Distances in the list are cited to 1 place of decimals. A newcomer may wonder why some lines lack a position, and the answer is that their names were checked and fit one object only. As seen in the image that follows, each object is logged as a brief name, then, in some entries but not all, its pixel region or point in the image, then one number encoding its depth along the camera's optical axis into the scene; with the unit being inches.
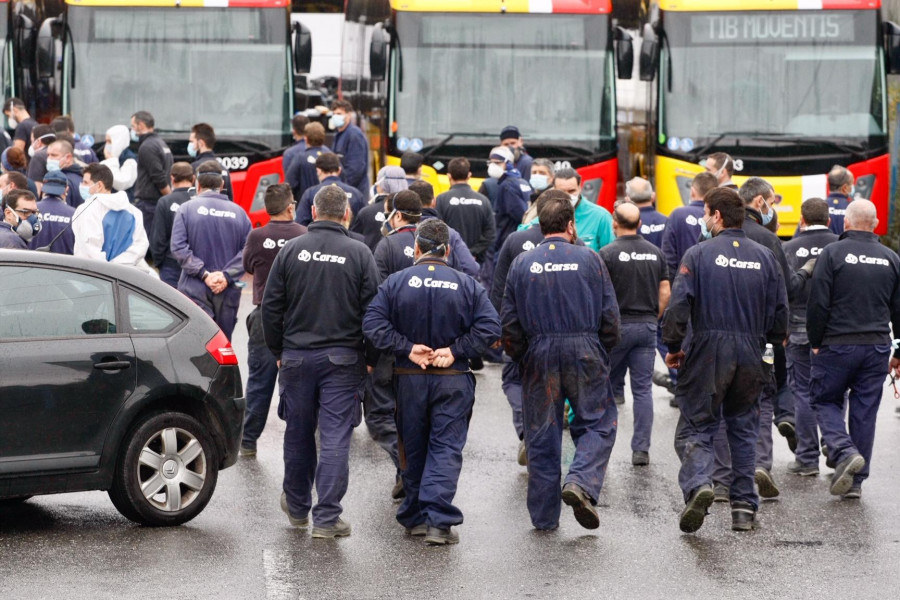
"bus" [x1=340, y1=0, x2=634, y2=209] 1441.9
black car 627.8
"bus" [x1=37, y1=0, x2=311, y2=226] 1503.4
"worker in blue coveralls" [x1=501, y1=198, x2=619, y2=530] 669.9
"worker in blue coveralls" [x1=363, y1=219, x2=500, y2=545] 655.1
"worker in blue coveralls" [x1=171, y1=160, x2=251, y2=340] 911.0
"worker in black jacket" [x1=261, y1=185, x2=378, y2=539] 660.7
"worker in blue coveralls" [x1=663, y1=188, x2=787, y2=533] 682.8
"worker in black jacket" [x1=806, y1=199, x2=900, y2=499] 753.0
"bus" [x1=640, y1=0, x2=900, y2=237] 1434.5
